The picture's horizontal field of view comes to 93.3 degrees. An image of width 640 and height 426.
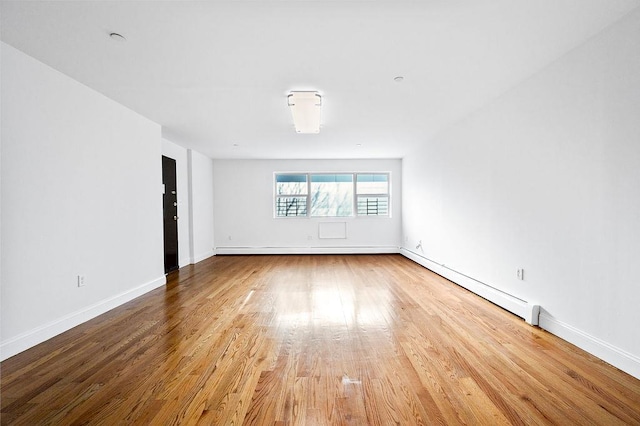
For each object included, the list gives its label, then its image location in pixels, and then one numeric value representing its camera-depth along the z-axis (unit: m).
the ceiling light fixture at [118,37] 2.15
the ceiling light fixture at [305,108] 3.26
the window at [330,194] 7.58
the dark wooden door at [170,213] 5.23
